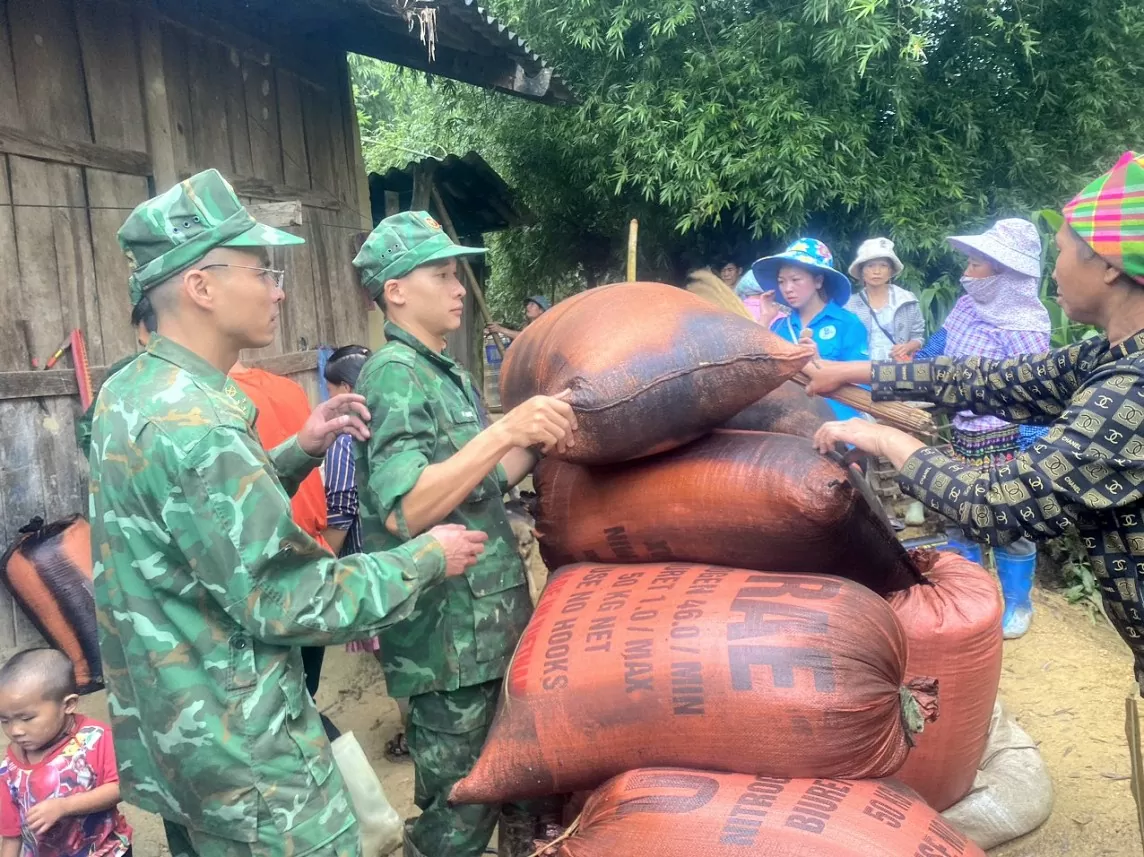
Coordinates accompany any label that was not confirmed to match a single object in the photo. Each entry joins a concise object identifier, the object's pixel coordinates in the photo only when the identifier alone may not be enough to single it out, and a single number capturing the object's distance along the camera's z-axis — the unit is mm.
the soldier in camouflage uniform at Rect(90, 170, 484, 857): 1453
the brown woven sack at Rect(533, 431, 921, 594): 1922
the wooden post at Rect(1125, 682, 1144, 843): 2137
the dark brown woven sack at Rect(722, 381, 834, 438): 2316
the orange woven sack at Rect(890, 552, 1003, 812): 2215
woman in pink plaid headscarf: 1631
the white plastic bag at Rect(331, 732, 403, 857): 2033
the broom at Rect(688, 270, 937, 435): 2363
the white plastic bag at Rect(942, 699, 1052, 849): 2559
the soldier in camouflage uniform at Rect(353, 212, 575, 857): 2025
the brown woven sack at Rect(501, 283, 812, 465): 1950
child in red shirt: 2076
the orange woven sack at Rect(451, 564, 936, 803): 1714
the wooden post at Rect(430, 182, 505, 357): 8031
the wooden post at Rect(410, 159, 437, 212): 7871
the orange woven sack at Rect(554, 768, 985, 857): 1606
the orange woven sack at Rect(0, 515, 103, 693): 3125
